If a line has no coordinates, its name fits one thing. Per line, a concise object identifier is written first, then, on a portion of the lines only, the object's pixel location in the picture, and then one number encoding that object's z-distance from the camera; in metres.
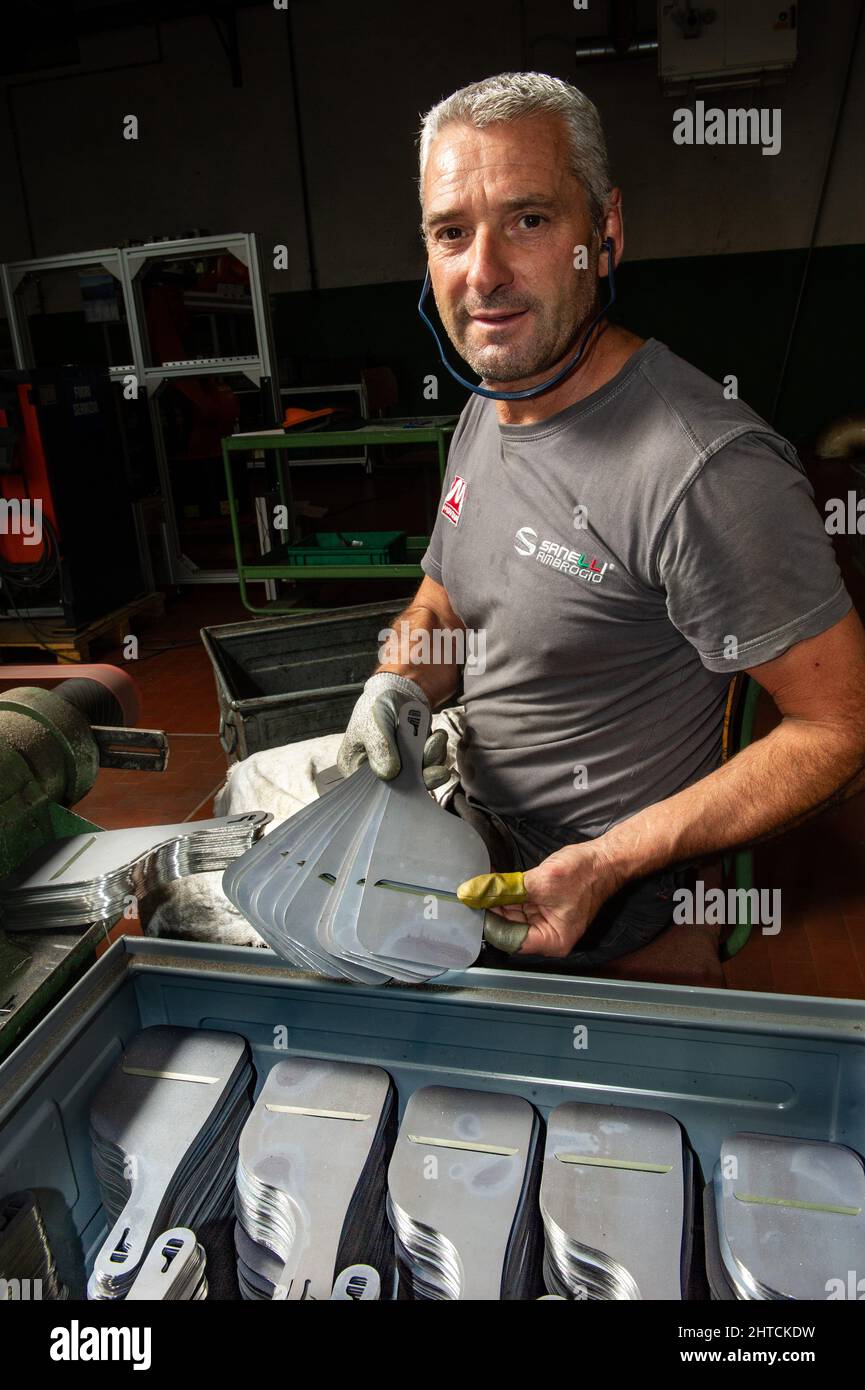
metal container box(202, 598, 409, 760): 2.62
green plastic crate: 4.28
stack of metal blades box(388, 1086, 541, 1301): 0.81
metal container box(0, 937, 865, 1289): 0.88
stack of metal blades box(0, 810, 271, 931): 1.15
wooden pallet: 4.76
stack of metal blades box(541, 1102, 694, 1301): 0.79
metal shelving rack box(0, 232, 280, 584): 5.12
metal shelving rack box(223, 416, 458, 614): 4.30
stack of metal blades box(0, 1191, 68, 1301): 0.81
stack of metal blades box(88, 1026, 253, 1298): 0.86
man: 1.18
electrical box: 6.06
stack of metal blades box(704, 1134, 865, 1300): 0.75
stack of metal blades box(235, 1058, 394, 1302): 0.84
